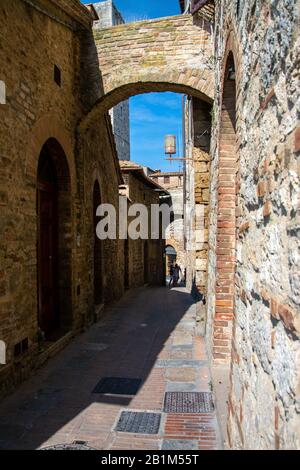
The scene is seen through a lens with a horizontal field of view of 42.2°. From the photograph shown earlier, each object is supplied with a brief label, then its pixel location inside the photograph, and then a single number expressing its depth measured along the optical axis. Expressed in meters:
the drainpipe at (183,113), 14.30
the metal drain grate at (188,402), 4.03
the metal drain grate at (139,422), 3.65
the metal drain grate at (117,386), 4.55
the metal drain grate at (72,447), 3.32
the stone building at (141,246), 13.70
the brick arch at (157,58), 6.75
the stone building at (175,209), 22.62
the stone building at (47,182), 4.56
